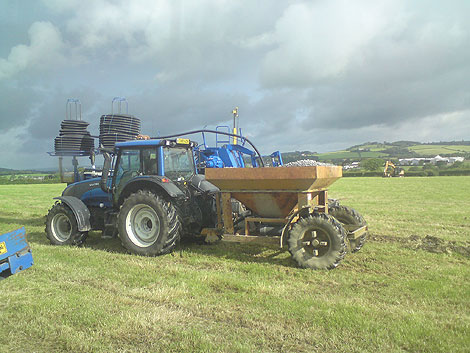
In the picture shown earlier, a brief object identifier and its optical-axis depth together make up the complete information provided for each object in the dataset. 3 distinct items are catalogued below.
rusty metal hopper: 5.88
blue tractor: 6.79
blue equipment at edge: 4.33
